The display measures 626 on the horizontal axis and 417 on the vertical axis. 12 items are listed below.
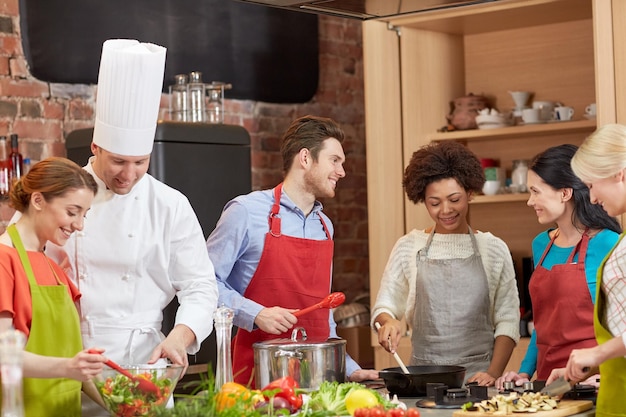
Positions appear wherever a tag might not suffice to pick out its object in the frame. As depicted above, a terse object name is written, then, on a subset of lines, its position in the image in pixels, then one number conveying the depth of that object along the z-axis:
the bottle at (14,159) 4.11
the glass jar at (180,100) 4.57
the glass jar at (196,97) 4.55
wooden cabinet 4.62
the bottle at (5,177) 4.09
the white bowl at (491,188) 4.73
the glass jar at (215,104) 4.69
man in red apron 3.24
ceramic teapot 4.75
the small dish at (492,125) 4.69
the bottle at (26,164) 4.23
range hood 2.94
